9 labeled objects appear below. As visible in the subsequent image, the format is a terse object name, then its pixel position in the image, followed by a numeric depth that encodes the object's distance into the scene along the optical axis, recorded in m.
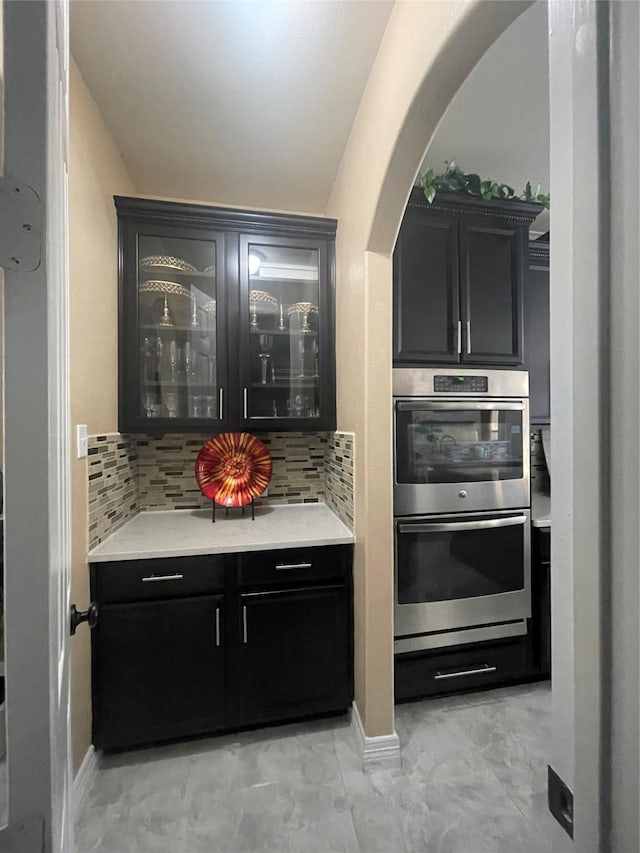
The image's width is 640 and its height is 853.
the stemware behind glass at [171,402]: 1.81
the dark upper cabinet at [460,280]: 1.69
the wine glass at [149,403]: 1.77
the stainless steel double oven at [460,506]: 1.66
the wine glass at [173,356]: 1.82
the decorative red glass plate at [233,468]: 1.80
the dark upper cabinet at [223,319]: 1.75
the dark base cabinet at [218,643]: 1.41
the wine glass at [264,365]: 1.88
